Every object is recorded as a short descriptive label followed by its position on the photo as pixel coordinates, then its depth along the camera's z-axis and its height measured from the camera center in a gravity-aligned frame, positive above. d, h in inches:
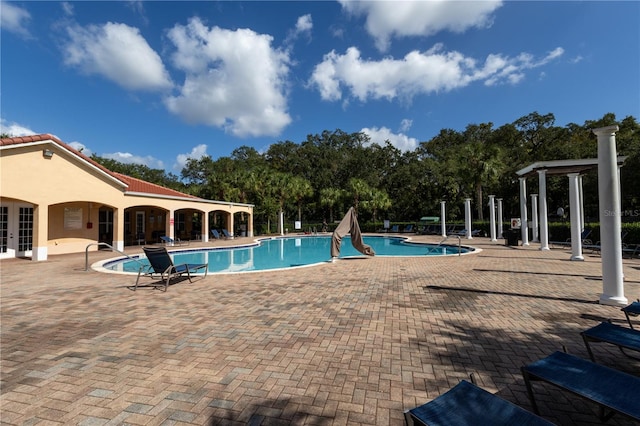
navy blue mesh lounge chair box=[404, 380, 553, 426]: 74.9 -49.7
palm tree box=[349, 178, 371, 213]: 1371.8 +134.8
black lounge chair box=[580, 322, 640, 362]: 120.6 -49.5
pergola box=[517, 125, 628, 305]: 228.7 -0.8
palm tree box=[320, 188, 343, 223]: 1405.0 +113.6
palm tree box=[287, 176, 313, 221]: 1228.5 +138.8
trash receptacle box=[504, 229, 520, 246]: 722.8 -43.0
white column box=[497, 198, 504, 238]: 922.1 -13.8
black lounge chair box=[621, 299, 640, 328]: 167.9 -51.4
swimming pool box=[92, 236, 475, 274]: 543.5 -73.4
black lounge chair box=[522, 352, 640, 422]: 81.7 -49.4
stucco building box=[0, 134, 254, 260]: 478.3 +45.9
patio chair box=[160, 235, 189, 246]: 801.3 -46.0
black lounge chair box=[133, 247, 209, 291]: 299.9 -37.6
